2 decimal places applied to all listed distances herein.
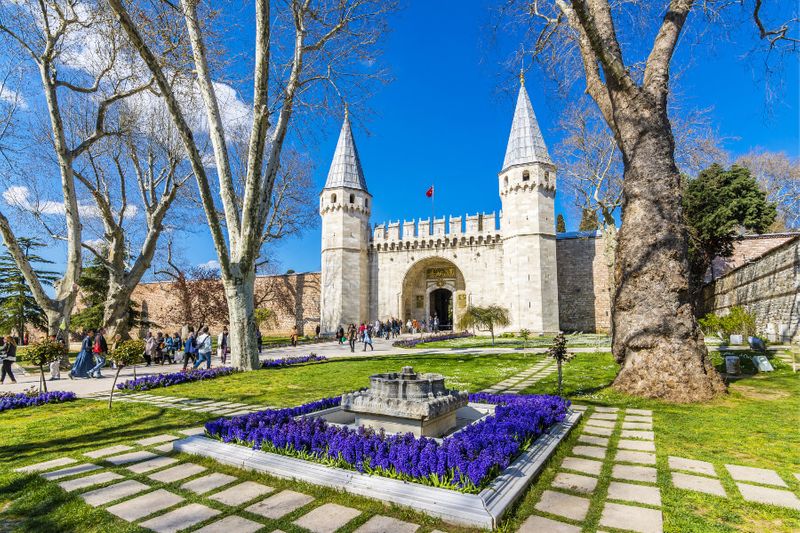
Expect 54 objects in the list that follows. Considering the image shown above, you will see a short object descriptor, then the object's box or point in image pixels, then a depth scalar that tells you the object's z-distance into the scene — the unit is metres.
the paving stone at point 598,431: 4.59
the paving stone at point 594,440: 4.23
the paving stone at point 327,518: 2.50
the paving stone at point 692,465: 3.39
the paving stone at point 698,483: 3.02
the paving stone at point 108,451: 3.99
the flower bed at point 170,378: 8.69
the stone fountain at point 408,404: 3.84
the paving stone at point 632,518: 2.46
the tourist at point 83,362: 11.27
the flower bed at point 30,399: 6.85
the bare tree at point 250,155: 9.01
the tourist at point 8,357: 10.49
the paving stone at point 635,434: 4.40
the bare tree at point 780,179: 27.55
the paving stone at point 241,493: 2.91
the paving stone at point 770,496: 2.82
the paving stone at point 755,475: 3.19
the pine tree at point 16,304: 23.58
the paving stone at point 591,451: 3.86
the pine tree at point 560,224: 41.69
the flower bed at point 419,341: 19.56
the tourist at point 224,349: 14.66
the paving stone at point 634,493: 2.85
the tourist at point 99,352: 11.39
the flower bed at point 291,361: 12.08
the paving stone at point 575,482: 3.09
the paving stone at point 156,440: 4.39
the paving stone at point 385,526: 2.46
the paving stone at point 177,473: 3.32
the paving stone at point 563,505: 2.67
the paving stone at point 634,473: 3.26
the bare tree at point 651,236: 6.21
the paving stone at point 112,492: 2.90
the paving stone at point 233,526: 2.46
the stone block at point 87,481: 3.17
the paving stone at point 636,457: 3.66
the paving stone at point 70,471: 3.42
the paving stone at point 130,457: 3.76
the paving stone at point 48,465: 3.62
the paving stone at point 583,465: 3.46
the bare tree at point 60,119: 10.48
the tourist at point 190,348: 12.56
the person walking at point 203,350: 12.68
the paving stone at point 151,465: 3.54
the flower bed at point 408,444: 2.94
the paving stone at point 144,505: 2.69
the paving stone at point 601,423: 4.93
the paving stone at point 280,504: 2.72
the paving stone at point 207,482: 3.13
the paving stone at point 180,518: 2.50
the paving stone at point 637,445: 4.01
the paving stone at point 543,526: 2.45
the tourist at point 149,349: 14.67
